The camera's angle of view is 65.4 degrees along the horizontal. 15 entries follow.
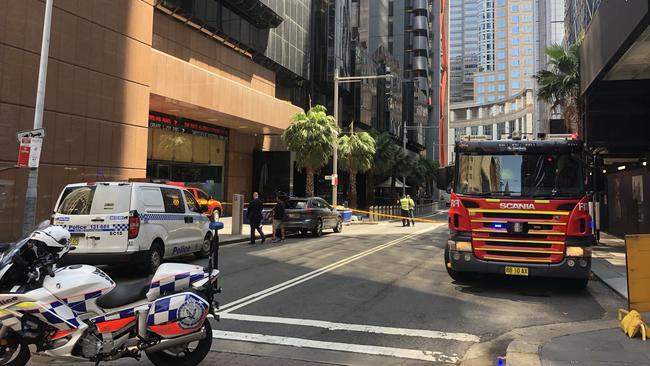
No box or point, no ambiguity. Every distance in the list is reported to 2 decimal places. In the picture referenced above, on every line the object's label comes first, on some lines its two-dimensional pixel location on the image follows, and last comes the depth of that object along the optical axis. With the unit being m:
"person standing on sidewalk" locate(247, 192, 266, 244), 17.83
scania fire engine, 8.92
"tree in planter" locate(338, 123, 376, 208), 38.34
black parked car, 20.52
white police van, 10.17
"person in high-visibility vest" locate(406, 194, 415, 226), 29.26
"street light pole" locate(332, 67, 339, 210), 29.09
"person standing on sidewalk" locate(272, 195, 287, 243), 18.83
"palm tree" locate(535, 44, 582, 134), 22.41
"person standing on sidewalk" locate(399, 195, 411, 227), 28.95
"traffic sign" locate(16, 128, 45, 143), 11.55
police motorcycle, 4.62
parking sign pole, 12.29
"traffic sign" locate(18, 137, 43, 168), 11.66
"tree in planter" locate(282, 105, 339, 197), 30.00
